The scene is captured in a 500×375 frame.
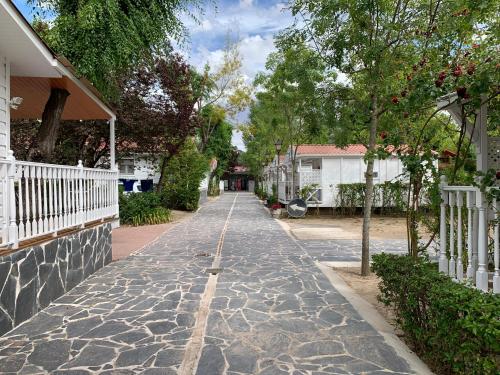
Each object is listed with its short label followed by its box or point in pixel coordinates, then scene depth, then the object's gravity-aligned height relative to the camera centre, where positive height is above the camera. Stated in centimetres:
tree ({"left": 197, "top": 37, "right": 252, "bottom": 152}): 2947 +725
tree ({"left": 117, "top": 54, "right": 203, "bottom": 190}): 1534 +295
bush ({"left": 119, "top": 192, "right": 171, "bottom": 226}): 1608 -117
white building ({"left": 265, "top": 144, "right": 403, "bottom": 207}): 1925 +45
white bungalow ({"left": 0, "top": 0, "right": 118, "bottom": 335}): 463 -40
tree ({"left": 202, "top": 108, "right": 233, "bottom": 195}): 4106 +369
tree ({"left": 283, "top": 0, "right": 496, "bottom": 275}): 648 +245
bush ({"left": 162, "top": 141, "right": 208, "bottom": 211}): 2194 +10
